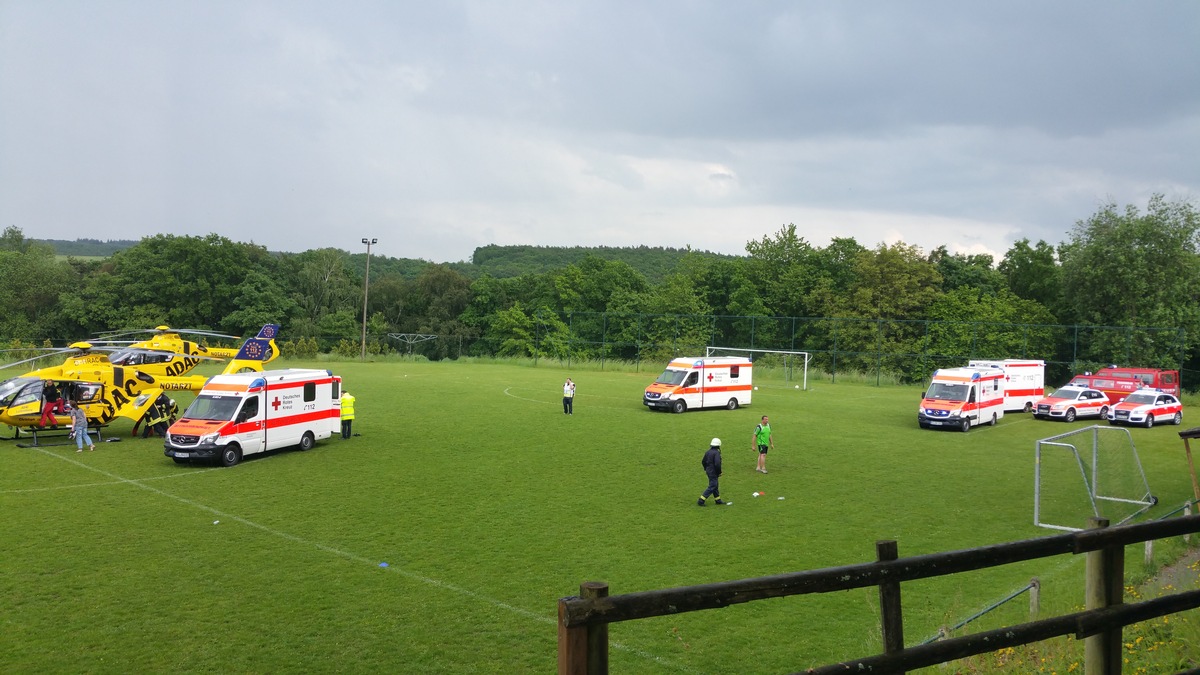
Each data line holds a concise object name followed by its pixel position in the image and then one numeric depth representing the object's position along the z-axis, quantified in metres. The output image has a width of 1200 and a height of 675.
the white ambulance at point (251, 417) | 22.56
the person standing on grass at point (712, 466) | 18.27
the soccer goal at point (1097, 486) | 17.78
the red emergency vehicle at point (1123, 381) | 38.16
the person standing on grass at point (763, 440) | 22.39
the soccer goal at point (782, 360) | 57.94
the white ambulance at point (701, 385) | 36.47
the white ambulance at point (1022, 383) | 37.97
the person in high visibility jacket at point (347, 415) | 27.72
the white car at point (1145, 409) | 34.75
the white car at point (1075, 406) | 35.97
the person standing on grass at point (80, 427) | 25.50
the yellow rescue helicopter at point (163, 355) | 31.19
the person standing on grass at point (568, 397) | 35.00
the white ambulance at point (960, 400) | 32.44
